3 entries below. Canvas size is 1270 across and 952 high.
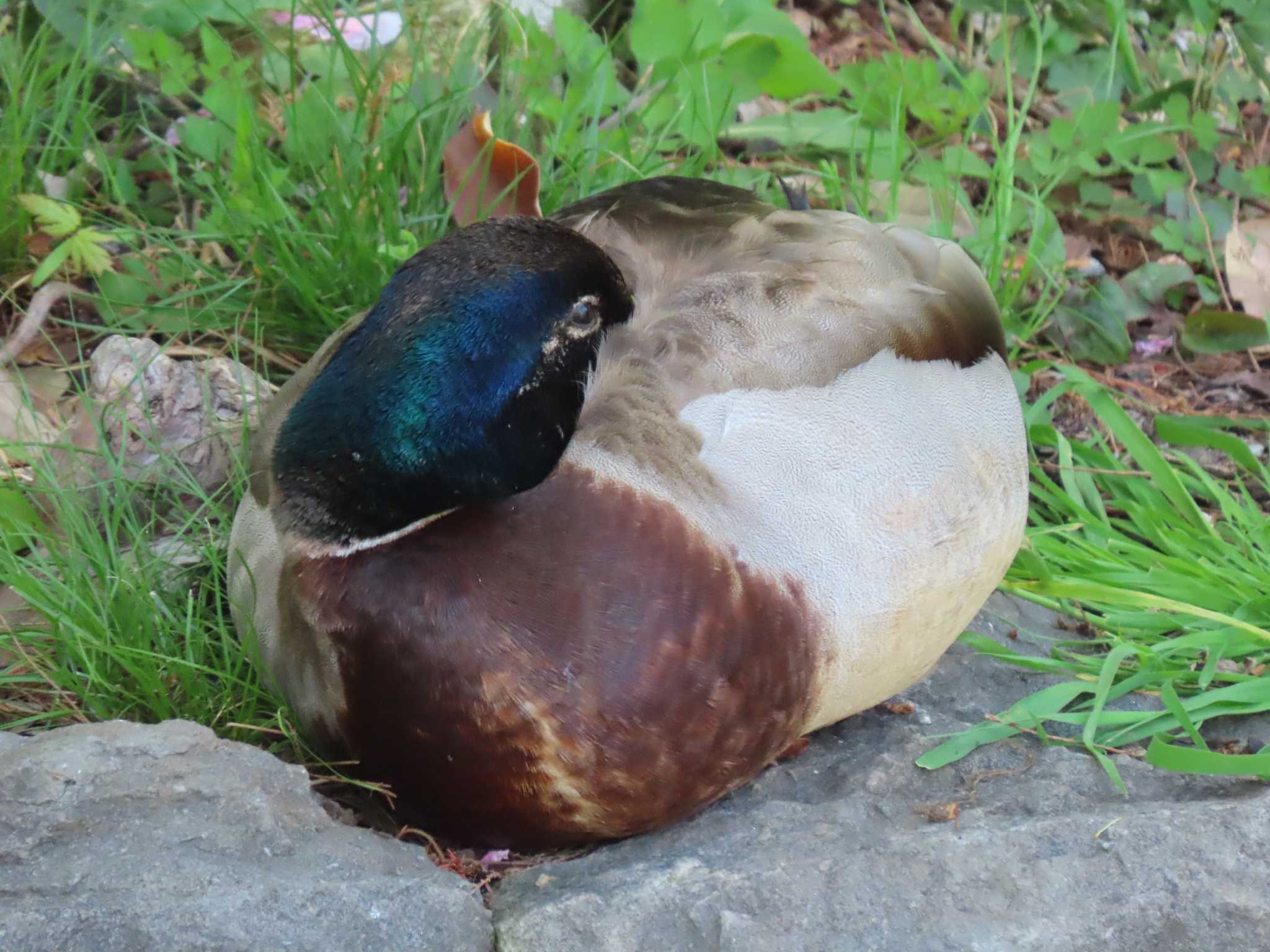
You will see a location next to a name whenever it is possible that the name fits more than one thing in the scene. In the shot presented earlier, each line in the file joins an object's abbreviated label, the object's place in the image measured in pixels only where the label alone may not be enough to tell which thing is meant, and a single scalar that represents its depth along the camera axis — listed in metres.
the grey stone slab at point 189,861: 2.88
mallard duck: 3.20
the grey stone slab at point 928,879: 3.21
